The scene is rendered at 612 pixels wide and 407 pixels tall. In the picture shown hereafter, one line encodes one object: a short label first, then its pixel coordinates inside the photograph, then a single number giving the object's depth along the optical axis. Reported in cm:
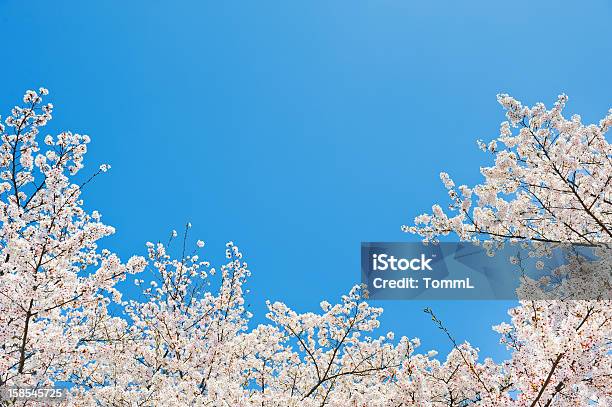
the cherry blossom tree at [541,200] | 650
